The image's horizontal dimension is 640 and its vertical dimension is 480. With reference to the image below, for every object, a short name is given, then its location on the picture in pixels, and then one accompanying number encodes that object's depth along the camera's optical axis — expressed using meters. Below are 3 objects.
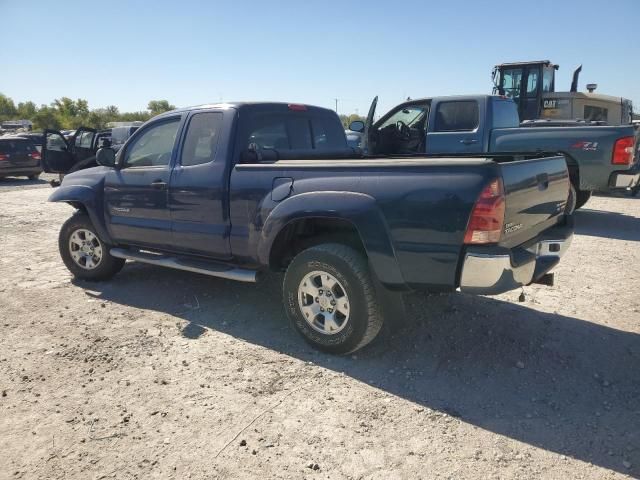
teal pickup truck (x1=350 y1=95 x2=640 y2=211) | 7.18
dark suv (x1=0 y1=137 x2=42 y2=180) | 16.45
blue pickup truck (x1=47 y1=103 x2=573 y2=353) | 2.96
